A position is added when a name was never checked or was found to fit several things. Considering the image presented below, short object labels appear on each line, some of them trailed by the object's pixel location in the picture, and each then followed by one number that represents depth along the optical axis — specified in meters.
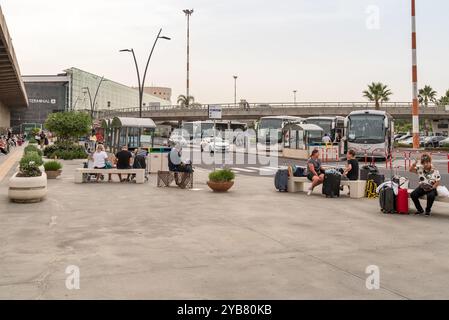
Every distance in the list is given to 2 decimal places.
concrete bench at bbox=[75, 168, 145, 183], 17.22
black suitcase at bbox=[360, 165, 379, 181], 14.54
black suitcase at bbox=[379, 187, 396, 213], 11.20
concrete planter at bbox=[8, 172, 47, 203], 11.88
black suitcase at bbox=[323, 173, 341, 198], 13.96
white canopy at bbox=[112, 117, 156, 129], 26.33
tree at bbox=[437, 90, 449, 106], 102.38
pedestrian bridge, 70.50
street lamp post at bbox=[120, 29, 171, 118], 35.05
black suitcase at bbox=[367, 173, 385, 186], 14.27
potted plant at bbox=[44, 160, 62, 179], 18.38
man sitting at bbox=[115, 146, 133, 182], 17.42
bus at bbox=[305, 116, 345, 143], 44.00
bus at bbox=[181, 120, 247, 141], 60.72
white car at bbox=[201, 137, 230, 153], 45.94
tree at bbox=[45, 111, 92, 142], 30.66
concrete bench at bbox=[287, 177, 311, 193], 15.04
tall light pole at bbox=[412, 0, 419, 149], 38.12
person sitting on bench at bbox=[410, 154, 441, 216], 10.85
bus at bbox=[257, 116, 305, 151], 51.16
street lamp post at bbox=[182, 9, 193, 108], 94.06
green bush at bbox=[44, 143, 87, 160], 31.12
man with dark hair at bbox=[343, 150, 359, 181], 13.96
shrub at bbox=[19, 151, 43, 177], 12.12
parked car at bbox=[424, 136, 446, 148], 53.75
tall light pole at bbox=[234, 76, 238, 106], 137.34
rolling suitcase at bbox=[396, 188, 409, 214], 11.18
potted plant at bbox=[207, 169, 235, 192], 14.77
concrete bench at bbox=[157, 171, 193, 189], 15.91
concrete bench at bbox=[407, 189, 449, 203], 10.81
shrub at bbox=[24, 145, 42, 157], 19.27
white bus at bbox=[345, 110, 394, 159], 32.66
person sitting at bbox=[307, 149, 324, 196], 14.38
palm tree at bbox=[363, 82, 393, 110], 89.06
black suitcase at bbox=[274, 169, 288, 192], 15.19
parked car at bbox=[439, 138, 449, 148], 50.36
